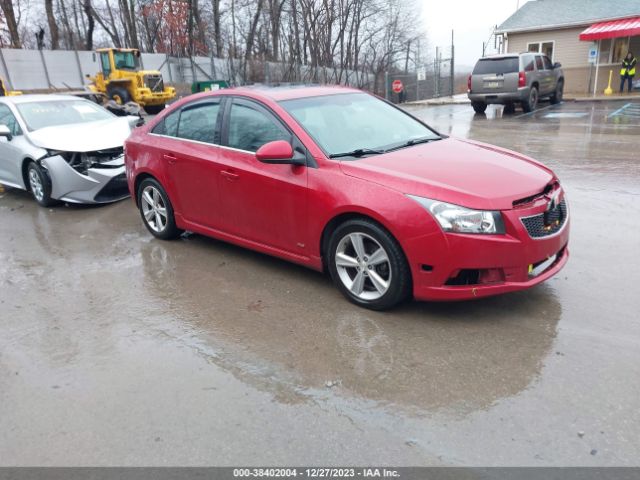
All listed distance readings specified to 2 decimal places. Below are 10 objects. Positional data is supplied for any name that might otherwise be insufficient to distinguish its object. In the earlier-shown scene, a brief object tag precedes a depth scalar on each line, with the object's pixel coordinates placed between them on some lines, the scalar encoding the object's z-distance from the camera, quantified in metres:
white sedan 7.55
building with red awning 23.00
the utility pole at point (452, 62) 29.59
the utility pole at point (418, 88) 28.87
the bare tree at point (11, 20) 38.72
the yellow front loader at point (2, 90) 18.61
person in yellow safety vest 22.09
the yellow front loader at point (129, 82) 25.33
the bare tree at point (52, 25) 40.41
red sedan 3.64
